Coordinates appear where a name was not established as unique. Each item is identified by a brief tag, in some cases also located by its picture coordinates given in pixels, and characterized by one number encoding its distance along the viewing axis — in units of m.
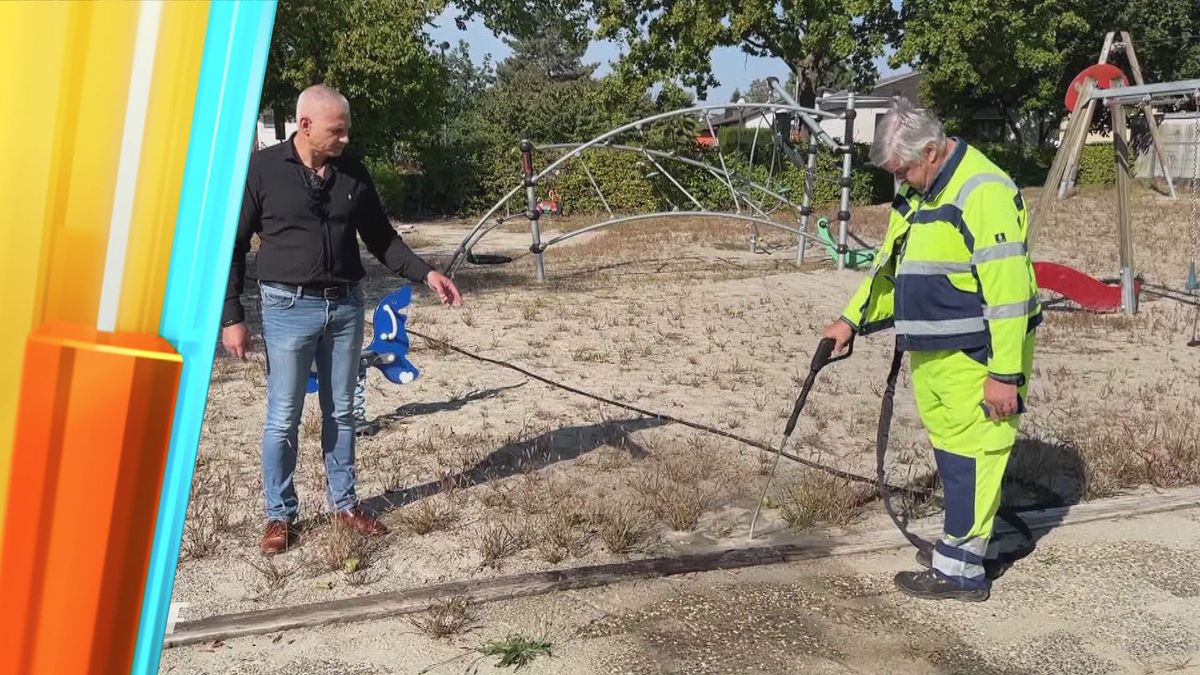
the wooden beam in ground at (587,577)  3.63
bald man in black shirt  3.89
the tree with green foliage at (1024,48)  32.97
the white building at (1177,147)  30.50
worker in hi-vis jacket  3.55
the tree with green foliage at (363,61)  25.05
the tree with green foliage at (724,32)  30.81
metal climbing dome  12.99
